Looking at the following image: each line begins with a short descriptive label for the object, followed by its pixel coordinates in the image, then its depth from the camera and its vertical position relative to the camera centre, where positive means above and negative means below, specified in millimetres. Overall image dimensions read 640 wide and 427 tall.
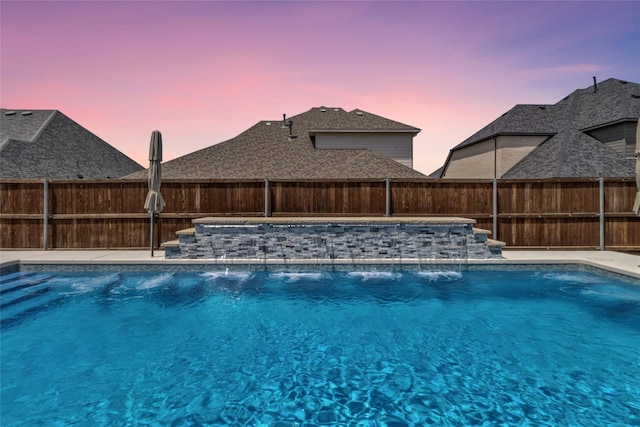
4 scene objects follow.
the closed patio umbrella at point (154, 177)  10086 +1087
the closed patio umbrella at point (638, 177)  8828 +959
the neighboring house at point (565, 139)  17109 +4557
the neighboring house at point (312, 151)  16250 +3538
